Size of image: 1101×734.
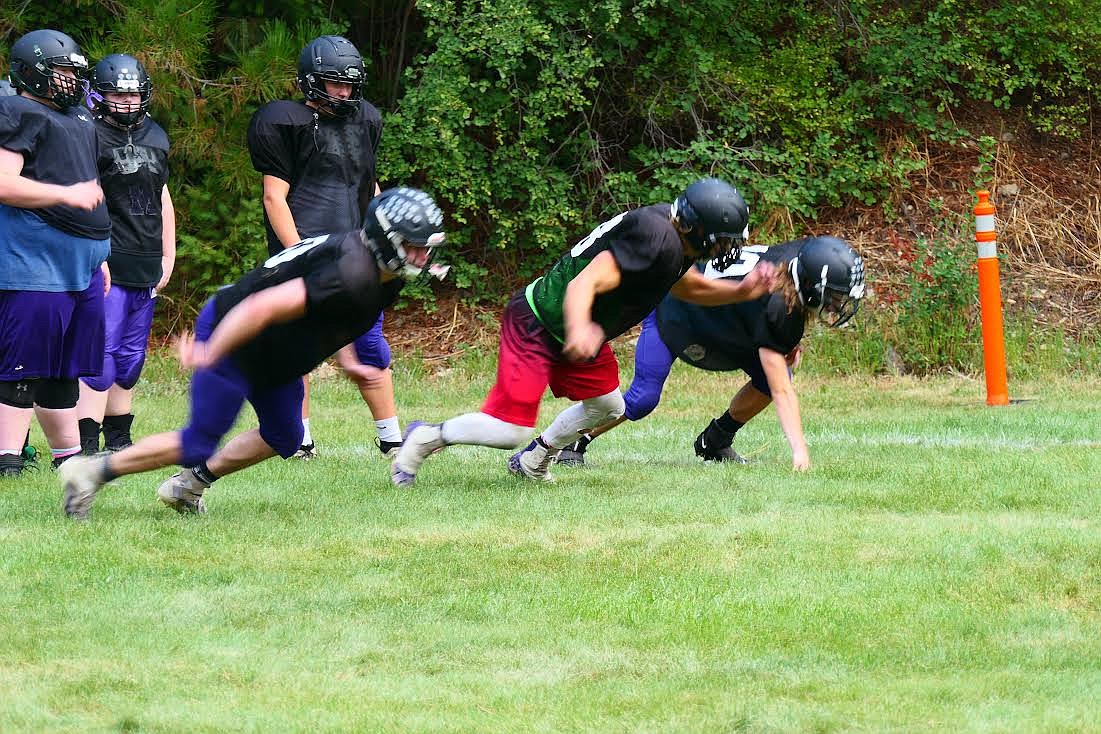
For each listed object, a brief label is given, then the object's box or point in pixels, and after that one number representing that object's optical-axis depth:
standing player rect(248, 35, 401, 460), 15.93
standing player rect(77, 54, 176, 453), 16.31
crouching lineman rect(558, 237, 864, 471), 13.92
